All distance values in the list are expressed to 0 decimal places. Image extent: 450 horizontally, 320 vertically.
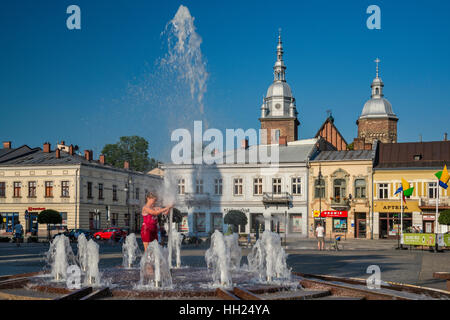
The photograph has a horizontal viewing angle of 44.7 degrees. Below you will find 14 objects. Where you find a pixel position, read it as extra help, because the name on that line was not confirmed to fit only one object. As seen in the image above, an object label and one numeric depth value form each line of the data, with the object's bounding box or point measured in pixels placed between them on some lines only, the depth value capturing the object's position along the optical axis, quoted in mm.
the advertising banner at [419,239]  32219
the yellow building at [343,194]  51375
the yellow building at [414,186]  48531
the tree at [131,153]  87250
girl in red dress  13508
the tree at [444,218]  35938
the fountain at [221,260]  11773
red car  43844
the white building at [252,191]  54125
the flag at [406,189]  41781
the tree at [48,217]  43094
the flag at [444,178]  35875
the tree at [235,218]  41938
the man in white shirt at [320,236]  31970
